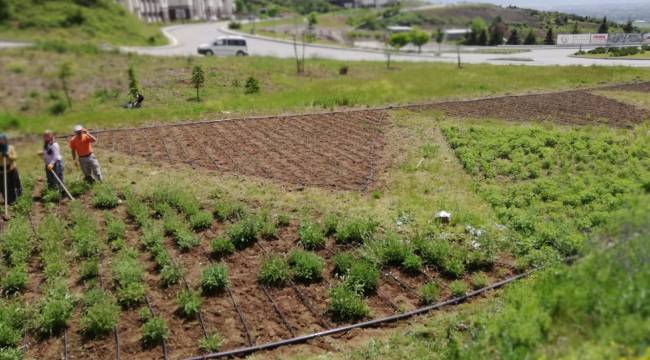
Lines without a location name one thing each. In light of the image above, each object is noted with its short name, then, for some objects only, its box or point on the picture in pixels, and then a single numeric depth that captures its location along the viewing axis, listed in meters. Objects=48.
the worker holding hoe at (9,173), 9.34
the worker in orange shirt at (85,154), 10.02
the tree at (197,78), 20.19
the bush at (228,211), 8.80
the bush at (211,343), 5.59
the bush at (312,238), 7.78
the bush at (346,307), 6.14
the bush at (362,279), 6.61
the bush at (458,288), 6.53
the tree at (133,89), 18.64
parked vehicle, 35.03
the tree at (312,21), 66.14
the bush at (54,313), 5.86
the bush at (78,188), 10.04
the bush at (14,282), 6.67
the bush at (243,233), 7.79
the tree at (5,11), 38.72
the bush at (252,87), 21.47
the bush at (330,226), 8.23
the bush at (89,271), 6.97
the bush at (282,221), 8.55
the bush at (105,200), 9.41
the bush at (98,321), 5.79
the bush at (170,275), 6.77
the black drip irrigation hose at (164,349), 5.46
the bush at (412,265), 7.11
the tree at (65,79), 19.23
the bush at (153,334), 5.68
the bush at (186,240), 7.71
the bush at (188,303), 6.12
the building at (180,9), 66.40
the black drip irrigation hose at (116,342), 5.49
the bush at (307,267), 6.93
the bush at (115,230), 8.12
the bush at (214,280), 6.60
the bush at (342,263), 7.05
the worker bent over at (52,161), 9.77
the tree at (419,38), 47.06
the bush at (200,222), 8.38
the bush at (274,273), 6.84
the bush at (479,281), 6.74
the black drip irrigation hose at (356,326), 5.58
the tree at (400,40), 46.84
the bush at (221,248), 7.55
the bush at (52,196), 9.71
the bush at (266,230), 8.09
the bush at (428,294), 6.43
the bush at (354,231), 7.93
